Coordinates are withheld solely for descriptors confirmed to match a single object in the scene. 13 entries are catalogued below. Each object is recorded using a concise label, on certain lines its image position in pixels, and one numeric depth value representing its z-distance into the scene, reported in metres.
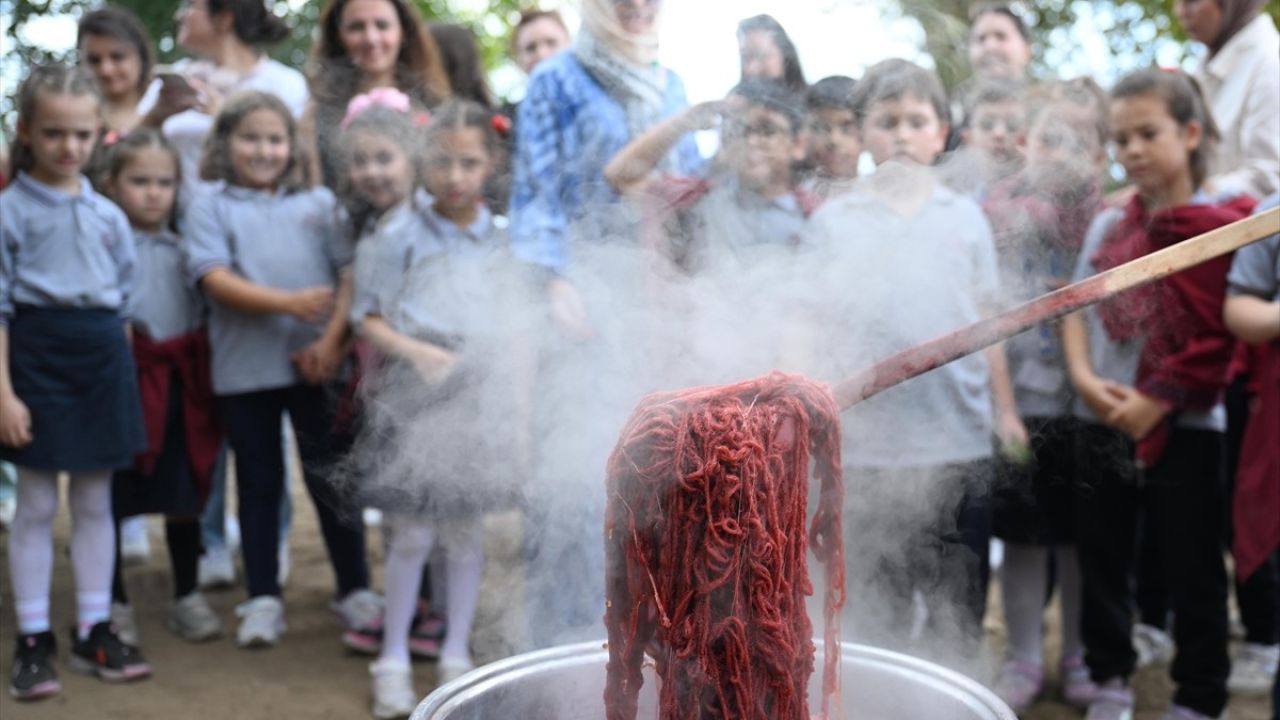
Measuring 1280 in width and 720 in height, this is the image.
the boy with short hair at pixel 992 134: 3.84
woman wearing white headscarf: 3.56
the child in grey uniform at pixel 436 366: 3.56
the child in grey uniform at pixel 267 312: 4.27
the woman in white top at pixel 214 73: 4.89
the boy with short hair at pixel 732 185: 3.43
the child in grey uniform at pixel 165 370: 4.34
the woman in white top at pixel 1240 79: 4.11
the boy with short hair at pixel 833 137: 3.71
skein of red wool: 1.91
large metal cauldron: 1.97
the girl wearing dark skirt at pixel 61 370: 3.84
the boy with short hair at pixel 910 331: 3.46
